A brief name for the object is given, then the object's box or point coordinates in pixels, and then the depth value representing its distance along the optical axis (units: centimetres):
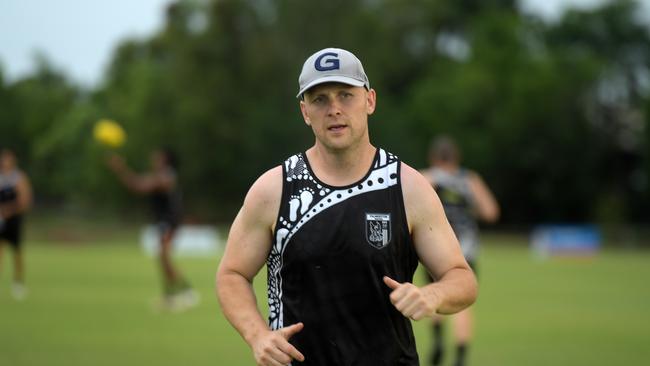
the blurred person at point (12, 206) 2075
